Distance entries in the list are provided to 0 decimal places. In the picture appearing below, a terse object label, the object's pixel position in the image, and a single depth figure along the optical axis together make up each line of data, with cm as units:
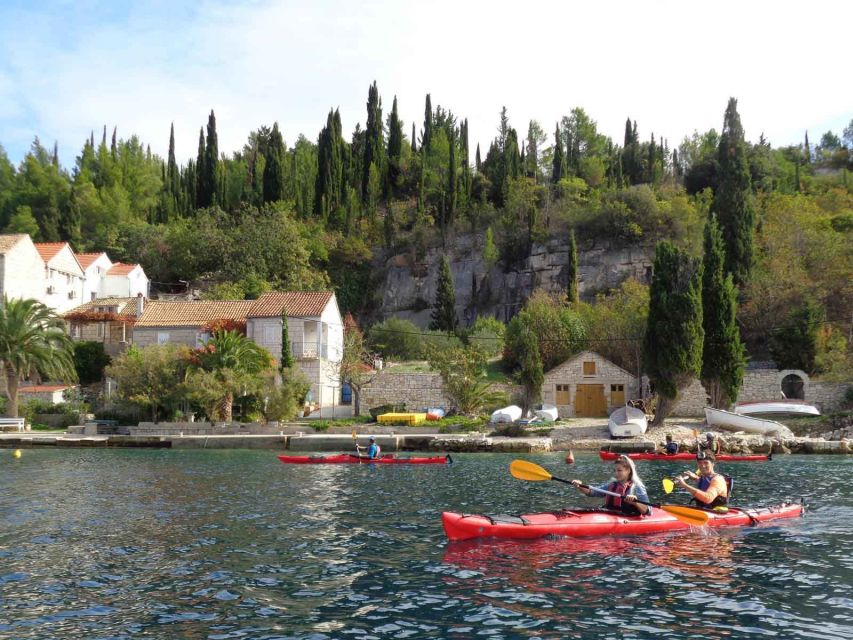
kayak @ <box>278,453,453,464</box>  3475
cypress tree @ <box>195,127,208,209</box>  9525
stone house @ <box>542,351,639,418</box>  5272
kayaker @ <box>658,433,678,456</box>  3825
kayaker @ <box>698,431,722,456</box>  3812
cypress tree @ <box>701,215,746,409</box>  4703
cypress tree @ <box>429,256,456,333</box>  7538
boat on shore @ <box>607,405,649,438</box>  4266
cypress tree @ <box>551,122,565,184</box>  8926
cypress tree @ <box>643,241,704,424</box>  4481
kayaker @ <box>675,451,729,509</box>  1900
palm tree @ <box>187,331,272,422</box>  4697
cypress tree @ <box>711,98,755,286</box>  6425
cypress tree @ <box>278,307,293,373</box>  5381
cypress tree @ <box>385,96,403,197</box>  10050
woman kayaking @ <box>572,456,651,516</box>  1797
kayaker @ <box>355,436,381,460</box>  3475
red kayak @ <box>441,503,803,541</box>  1677
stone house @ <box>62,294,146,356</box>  6311
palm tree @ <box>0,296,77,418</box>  5025
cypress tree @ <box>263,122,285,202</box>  9056
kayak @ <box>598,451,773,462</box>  3684
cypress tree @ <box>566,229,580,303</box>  7265
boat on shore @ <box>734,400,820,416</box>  4709
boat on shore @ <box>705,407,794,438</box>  4362
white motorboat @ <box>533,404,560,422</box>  4785
